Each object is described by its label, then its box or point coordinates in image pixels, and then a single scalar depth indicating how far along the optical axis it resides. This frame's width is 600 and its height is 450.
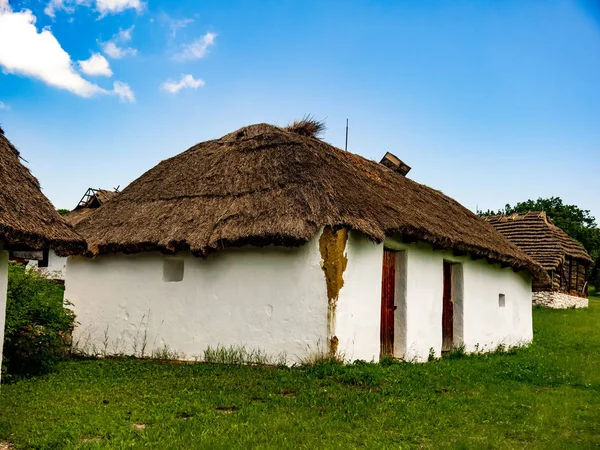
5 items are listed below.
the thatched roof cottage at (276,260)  9.00
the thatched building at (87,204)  25.06
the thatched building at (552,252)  24.64
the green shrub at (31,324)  8.65
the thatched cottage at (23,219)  5.92
